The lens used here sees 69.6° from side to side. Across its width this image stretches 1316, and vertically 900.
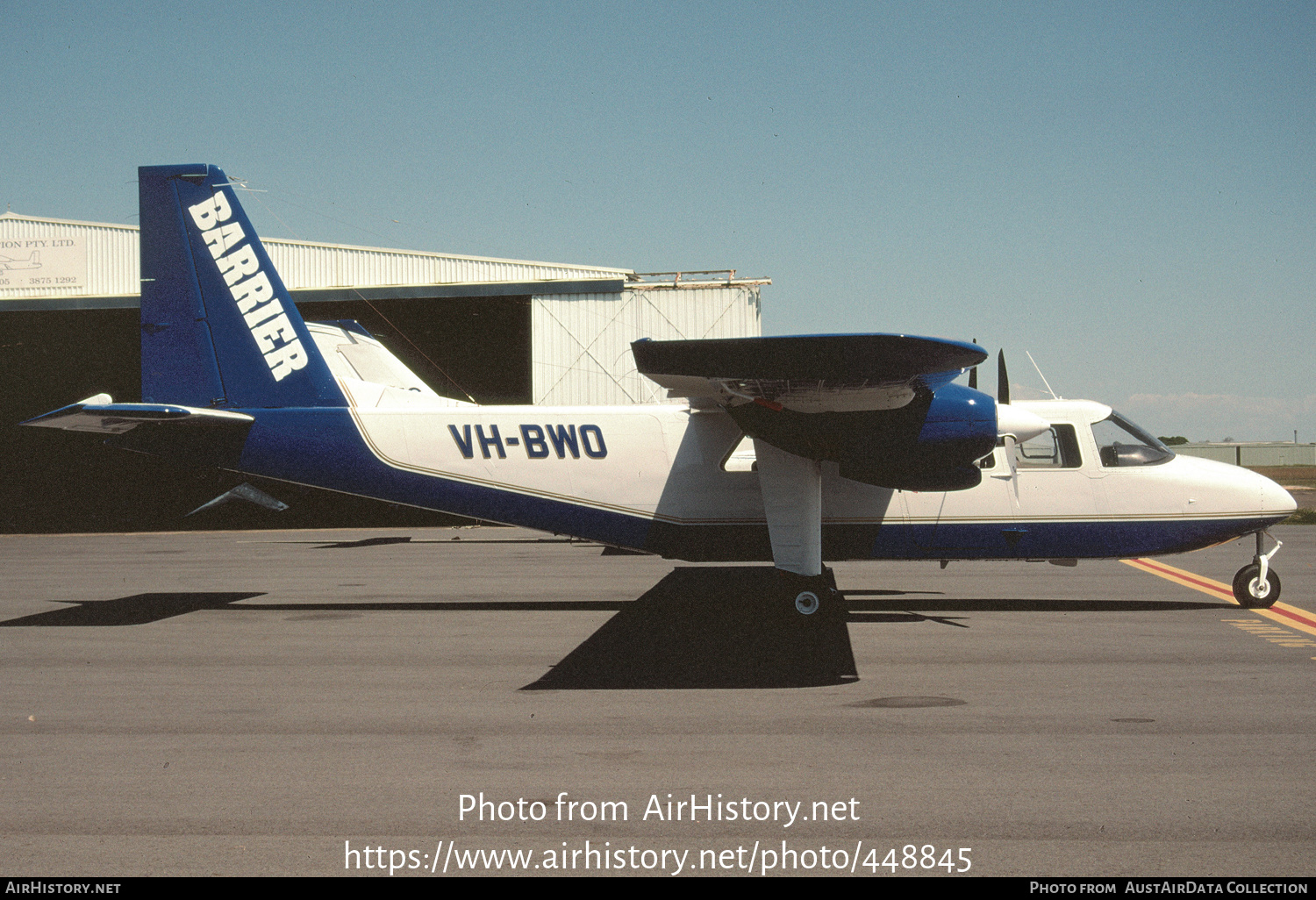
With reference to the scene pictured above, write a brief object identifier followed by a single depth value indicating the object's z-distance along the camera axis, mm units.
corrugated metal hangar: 27031
